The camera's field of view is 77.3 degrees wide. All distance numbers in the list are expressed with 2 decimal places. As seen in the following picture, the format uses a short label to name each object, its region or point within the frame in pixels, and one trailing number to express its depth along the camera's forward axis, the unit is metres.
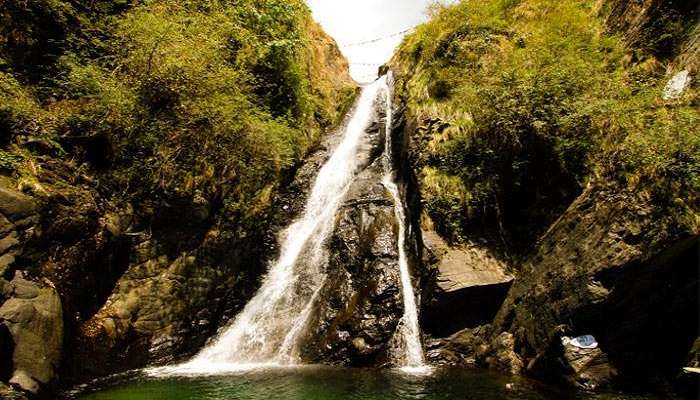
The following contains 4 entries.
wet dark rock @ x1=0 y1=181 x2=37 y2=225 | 7.87
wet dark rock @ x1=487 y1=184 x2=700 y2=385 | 8.09
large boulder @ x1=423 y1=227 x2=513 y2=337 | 10.98
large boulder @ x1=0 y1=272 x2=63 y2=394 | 7.23
